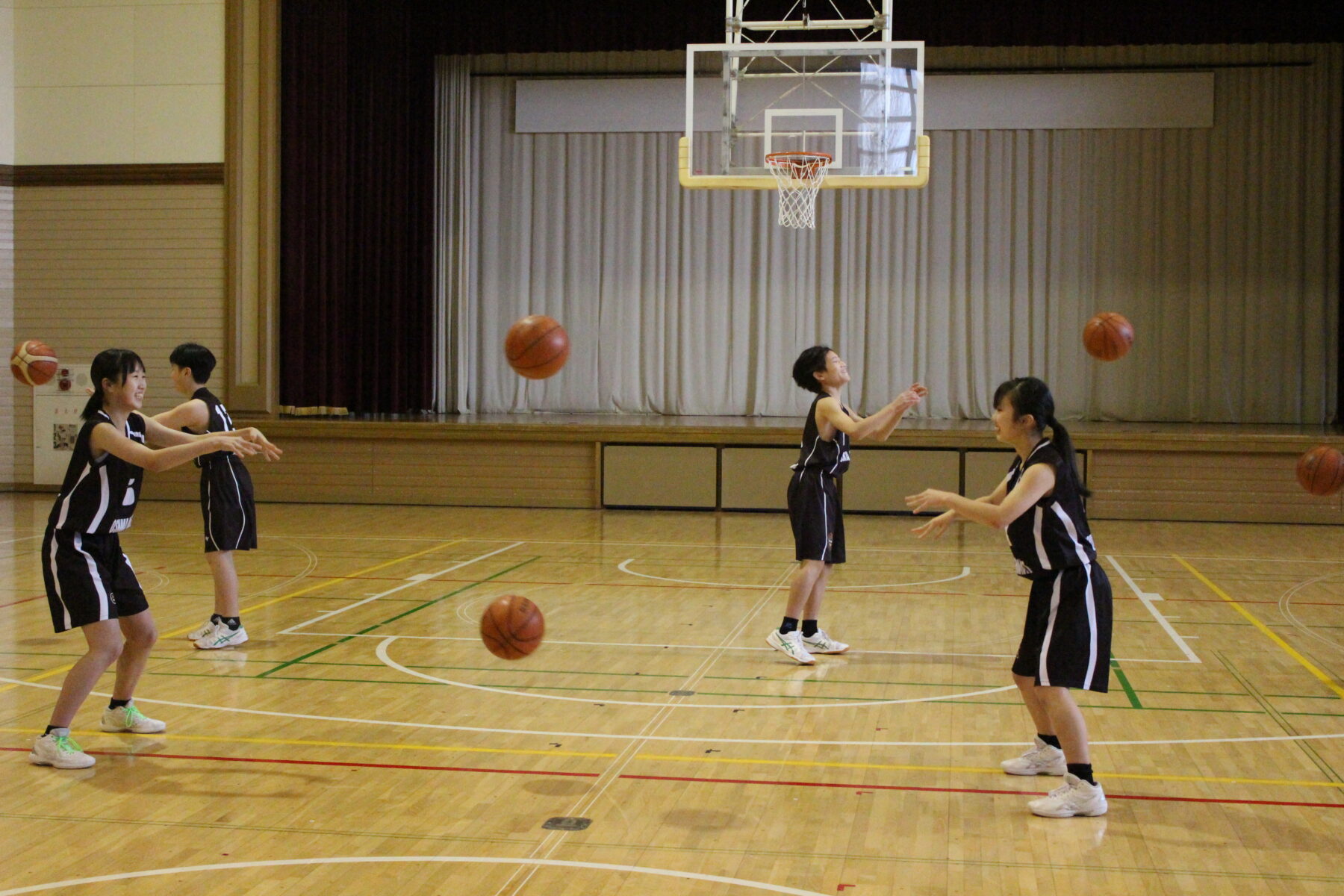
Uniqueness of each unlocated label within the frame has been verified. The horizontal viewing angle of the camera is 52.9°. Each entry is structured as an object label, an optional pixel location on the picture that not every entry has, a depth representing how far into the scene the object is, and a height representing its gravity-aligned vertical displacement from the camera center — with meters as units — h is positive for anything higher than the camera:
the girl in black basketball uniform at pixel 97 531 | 4.48 -0.50
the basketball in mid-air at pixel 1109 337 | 8.52 +0.34
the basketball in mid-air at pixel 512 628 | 4.92 -0.89
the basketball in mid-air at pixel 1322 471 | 8.98 -0.53
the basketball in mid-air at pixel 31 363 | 9.81 +0.13
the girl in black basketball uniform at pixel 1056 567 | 4.06 -0.55
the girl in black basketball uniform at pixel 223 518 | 6.46 -0.67
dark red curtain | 14.16 +3.20
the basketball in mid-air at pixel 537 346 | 6.68 +0.19
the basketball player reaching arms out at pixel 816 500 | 6.20 -0.54
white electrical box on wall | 14.19 -0.45
